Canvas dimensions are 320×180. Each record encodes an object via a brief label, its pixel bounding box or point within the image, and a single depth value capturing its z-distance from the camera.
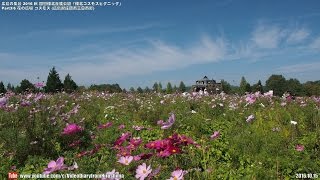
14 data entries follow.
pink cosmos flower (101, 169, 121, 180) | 1.56
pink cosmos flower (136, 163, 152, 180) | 1.64
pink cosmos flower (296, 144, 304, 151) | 3.28
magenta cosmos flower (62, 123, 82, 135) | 2.48
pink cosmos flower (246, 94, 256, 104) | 3.64
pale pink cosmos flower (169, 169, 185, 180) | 1.62
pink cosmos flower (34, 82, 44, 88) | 3.45
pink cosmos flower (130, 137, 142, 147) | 1.98
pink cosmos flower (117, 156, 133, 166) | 1.82
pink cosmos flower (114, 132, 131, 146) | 2.03
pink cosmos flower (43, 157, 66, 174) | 1.63
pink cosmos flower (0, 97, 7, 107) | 3.08
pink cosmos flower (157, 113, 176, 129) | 1.84
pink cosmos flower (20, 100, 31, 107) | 3.74
